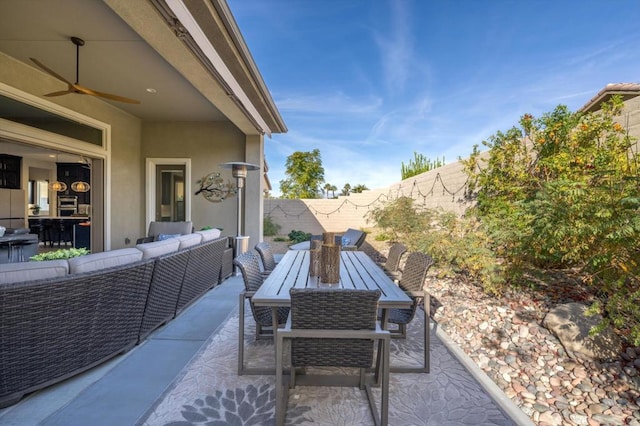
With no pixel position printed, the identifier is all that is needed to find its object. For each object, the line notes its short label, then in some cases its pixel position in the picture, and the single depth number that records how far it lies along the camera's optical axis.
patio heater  5.38
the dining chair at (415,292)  2.27
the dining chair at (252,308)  2.21
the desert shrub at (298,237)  9.76
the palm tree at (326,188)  24.65
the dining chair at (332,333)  1.55
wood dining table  1.82
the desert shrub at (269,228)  11.48
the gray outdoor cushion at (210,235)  4.05
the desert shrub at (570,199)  2.27
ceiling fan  3.57
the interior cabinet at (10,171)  8.68
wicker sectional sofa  1.73
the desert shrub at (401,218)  6.91
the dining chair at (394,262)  2.89
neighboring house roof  6.14
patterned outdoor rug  1.77
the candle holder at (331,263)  2.18
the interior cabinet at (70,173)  10.52
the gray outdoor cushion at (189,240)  3.33
